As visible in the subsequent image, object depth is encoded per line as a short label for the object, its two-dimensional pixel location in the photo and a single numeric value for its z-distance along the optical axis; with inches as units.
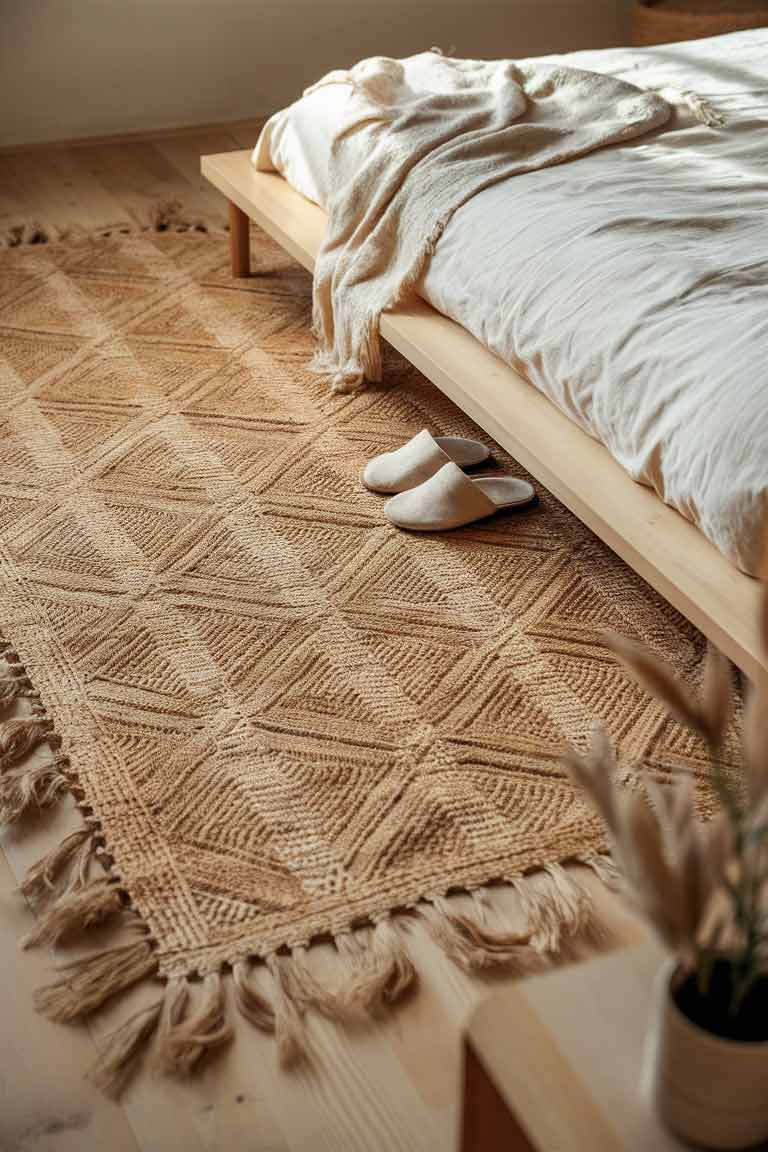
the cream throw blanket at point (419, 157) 90.1
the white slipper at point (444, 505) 81.7
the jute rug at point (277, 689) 54.6
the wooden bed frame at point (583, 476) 60.9
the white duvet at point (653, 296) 62.2
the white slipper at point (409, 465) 85.4
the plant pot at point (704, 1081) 29.7
